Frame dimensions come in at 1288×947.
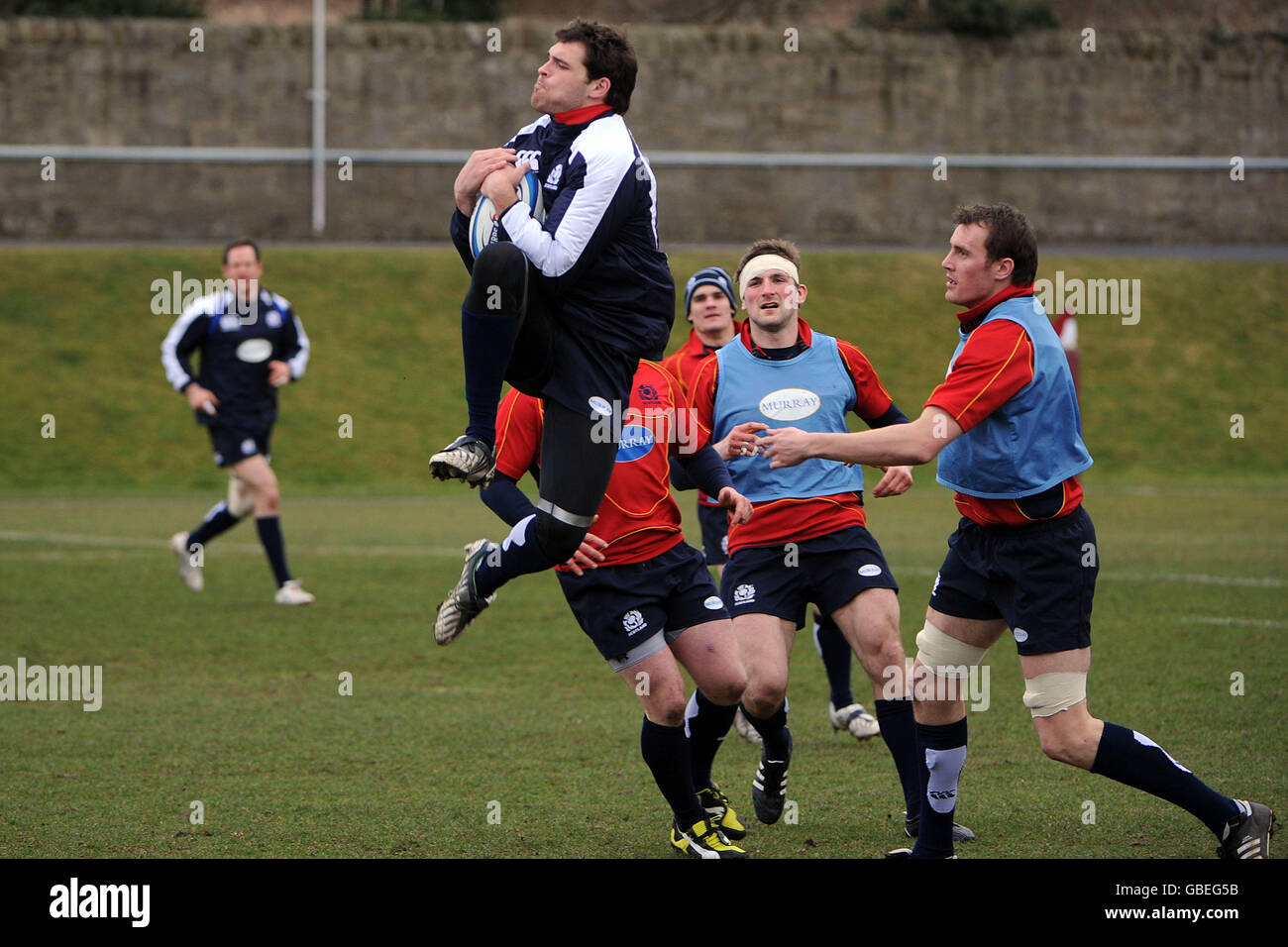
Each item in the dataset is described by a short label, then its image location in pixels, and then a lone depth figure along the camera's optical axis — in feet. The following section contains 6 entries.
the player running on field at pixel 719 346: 49.47
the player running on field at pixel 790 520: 39.65
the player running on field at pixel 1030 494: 32.09
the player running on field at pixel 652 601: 35.96
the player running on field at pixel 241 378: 77.10
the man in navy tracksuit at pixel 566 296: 32.71
